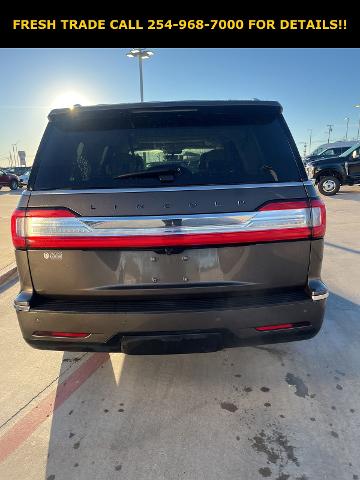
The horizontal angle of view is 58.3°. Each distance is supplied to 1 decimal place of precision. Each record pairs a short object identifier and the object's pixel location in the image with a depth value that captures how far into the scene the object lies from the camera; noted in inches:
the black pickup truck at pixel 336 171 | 532.4
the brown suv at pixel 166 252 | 71.2
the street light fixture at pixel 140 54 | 601.2
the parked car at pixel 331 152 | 888.7
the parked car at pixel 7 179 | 891.4
